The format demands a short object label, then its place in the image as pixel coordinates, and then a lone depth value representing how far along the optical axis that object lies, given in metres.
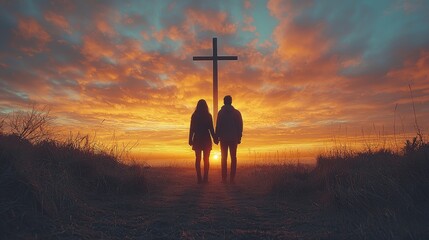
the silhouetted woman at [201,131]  11.26
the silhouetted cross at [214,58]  15.98
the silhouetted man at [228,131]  11.41
